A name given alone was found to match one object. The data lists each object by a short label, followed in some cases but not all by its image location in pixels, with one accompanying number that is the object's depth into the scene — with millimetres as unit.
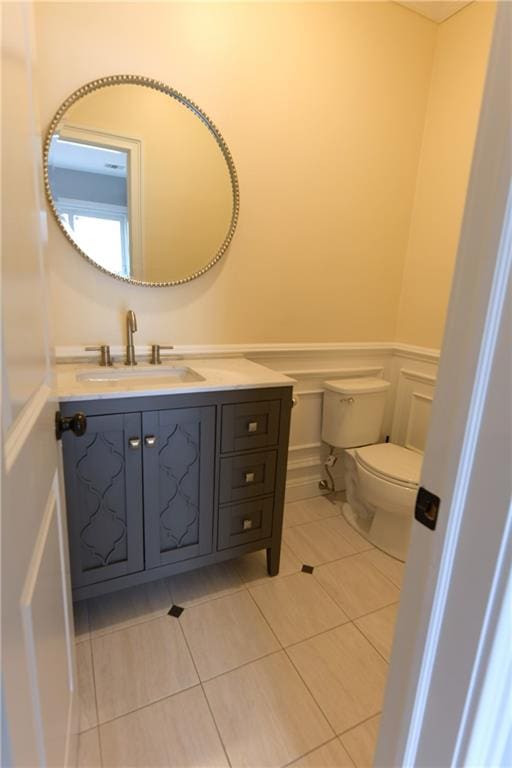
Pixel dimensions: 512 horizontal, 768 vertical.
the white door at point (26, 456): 486
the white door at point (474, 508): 468
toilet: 1860
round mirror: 1464
